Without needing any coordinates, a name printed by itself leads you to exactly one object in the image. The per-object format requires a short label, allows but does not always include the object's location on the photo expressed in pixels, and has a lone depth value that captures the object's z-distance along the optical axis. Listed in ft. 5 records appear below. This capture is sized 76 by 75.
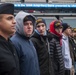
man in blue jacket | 5.33
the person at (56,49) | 8.24
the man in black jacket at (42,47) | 7.22
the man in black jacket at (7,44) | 4.22
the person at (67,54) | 9.14
